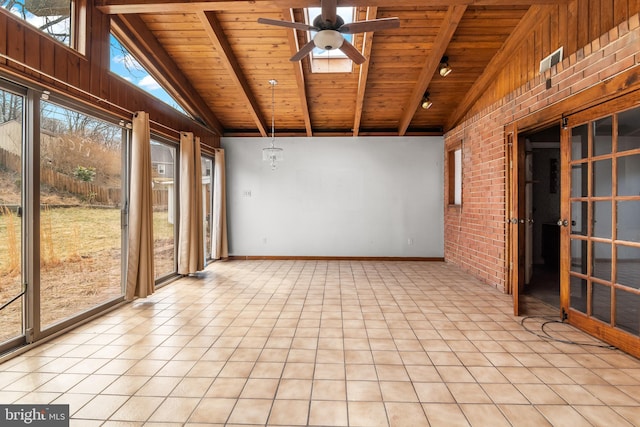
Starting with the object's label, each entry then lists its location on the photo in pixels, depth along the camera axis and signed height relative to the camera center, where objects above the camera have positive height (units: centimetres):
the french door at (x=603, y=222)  242 -12
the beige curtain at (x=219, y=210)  631 -1
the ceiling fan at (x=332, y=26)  259 +157
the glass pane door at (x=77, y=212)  277 -2
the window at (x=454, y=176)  612 +65
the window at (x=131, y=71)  359 +174
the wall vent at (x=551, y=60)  317 +154
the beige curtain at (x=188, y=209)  483 +0
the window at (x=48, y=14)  244 +167
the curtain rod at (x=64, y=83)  232 +114
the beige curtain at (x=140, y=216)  359 -7
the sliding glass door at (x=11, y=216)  238 -4
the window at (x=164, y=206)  448 +6
